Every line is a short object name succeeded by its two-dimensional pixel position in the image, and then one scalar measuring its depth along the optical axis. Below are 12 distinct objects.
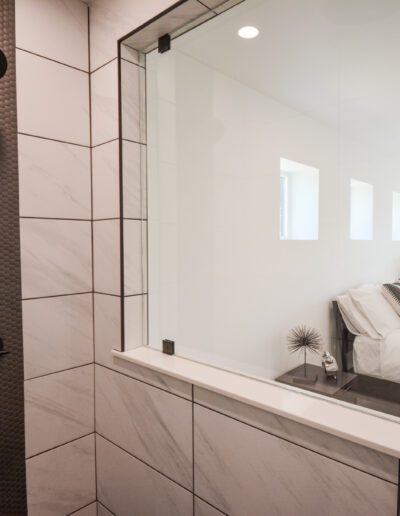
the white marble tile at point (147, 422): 1.14
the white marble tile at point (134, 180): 1.37
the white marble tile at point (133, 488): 1.17
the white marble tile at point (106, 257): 1.38
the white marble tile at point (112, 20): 1.22
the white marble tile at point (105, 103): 1.36
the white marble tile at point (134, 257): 1.38
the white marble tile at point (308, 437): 0.73
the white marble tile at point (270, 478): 0.77
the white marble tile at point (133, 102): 1.36
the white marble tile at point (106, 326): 1.39
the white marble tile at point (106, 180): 1.36
